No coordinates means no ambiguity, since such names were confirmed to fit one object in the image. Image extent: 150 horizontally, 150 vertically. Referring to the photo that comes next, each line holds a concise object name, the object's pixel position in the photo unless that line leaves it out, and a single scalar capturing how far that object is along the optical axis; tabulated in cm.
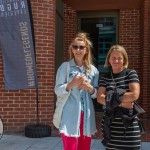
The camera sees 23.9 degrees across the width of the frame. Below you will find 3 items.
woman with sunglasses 345
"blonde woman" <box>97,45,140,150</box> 321
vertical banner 713
